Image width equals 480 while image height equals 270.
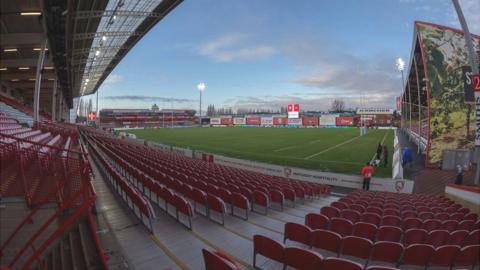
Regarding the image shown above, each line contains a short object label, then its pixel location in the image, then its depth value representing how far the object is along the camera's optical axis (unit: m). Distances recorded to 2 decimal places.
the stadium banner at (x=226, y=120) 109.38
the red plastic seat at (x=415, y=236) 5.13
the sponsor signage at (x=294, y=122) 93.69
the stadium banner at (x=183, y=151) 26.62
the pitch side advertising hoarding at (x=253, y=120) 102.45
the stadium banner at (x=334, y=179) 14.50
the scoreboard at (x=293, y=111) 77.20
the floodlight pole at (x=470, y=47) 9.10
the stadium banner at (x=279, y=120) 96.12
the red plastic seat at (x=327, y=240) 4.52
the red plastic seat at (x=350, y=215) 6.50
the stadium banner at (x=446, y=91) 18.39
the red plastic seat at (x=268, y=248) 4.02
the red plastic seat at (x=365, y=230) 5.25
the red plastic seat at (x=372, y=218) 6.31
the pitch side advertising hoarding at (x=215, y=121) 112.44
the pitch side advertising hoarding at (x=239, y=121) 106.38
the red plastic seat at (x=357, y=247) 4.34
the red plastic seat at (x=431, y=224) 6.00
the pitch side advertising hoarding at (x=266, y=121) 98.97
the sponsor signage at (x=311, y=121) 91.85
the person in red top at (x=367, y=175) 14.24
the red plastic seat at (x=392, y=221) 6.20
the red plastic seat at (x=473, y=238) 5.04
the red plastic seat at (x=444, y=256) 4.28
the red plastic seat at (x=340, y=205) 7.71
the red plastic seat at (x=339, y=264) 3.20
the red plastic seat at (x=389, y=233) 5.15
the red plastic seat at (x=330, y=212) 6.96
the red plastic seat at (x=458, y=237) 5.14
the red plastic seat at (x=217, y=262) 2.98
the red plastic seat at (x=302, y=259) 3.50
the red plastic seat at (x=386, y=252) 4.25
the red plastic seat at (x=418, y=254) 4.28
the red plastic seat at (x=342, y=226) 5.47
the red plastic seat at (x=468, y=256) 4.32
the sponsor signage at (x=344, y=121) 88.39
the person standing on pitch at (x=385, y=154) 20.39
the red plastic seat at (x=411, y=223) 6.04
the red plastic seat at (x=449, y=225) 6.00
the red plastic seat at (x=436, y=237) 5.12
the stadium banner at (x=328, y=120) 90.70
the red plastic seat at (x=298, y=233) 4.91
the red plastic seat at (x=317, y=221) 5.81
